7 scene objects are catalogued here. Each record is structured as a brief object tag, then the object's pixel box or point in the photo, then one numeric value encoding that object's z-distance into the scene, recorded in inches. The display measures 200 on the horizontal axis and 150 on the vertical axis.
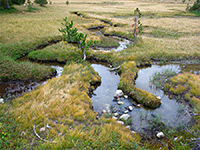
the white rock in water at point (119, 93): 444.1
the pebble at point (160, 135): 307.8
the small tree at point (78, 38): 655.1
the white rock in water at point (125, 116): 354.4
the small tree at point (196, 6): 2070.3
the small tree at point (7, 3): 1631.4
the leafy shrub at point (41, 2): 2477.7
